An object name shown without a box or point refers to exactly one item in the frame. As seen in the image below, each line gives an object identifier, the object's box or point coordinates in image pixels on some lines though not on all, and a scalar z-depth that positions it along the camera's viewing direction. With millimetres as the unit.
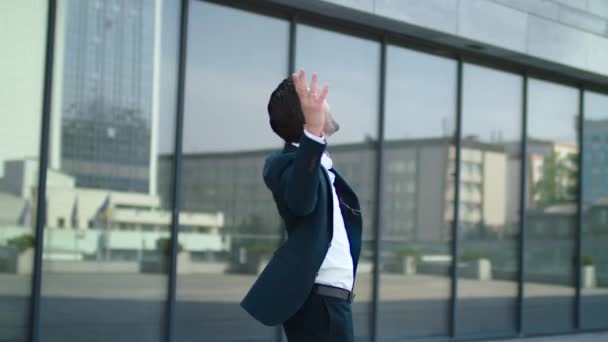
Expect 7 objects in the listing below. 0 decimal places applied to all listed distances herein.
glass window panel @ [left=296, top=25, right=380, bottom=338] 7773
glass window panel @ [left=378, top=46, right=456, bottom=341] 8156
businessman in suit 2314
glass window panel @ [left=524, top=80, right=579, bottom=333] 9586
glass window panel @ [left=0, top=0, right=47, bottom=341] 5734
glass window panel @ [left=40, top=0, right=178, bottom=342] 6000
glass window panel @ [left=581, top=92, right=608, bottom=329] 10266
